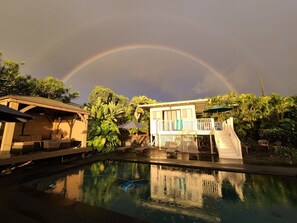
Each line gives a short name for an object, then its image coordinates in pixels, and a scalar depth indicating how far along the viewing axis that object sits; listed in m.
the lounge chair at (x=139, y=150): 13.32
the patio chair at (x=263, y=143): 13.46
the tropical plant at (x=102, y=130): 14.96
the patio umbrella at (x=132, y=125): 15.30
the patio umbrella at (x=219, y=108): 13.14
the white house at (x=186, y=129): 11.87
